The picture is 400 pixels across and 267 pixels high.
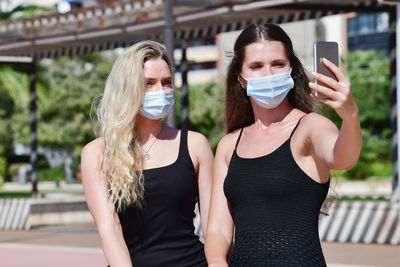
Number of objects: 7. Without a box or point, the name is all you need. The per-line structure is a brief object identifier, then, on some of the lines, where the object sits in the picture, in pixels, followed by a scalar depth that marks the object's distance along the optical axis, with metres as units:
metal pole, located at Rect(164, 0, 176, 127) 12.76
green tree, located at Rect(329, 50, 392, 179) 45.49
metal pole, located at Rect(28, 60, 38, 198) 21.51
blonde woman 3.36
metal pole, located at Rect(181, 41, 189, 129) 17.70
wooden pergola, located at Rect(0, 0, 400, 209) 14.09
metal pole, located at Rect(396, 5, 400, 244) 12.70
